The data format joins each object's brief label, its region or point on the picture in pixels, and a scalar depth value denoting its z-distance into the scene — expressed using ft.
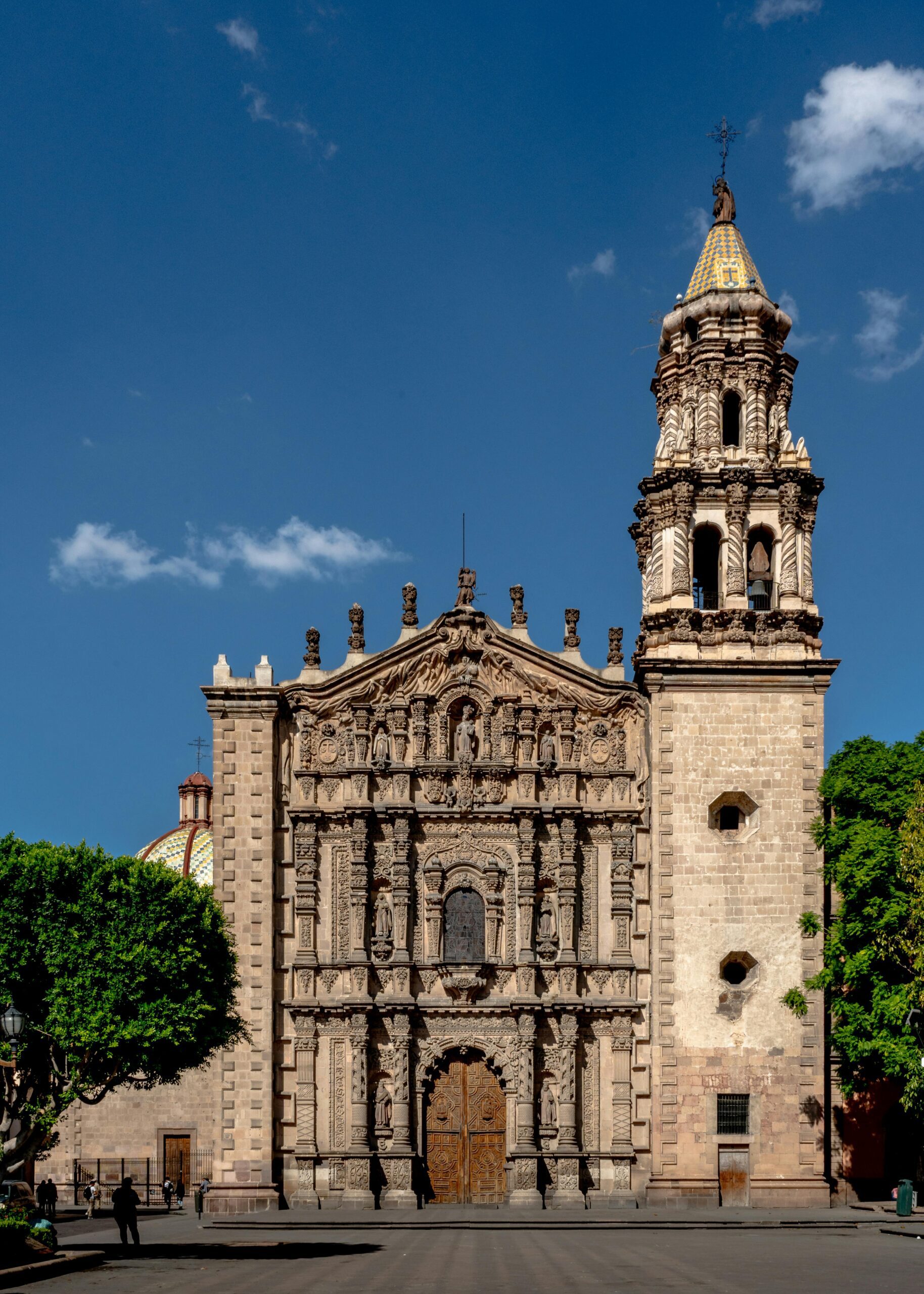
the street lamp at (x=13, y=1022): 97.66
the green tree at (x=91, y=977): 108.88
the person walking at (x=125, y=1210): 106.22
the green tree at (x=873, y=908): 133.18
